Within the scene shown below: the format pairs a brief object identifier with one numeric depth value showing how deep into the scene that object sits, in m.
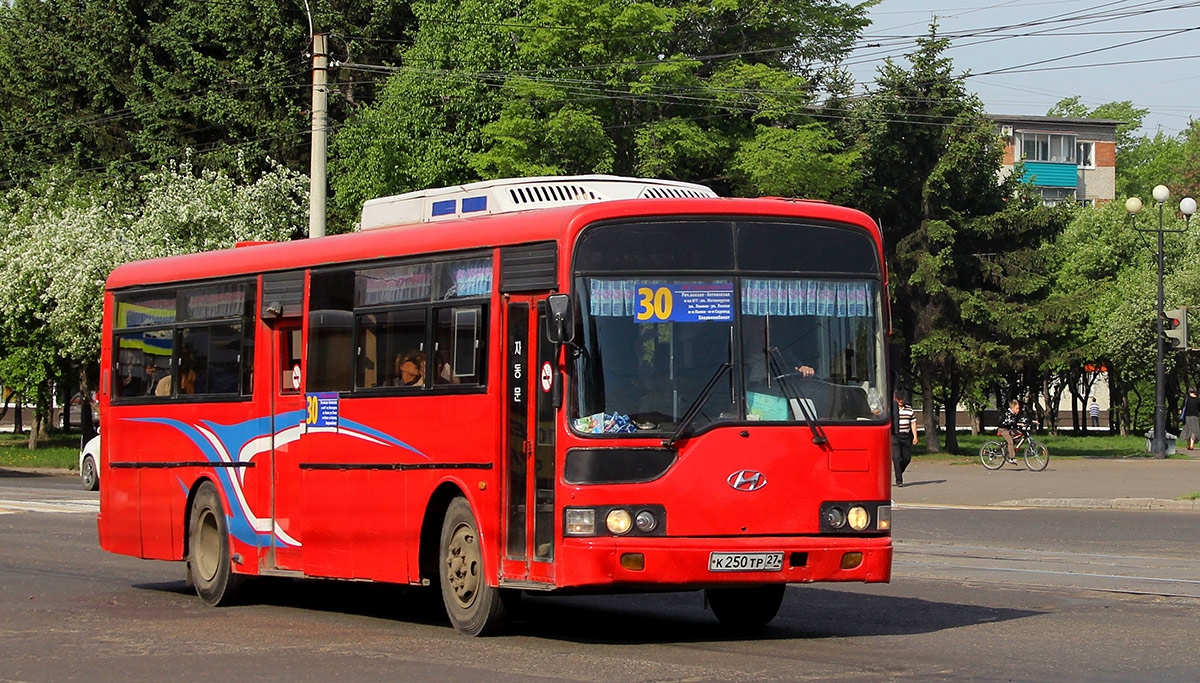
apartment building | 97.81
